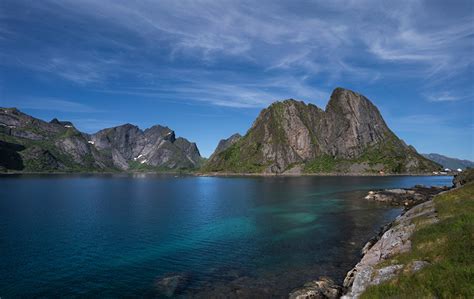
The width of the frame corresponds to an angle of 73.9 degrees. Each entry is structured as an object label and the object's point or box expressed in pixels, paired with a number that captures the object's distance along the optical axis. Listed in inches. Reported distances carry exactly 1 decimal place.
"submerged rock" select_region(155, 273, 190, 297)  1425.9
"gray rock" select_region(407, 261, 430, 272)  1093.4
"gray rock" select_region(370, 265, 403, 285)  1136.8
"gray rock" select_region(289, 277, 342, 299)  1309.1
